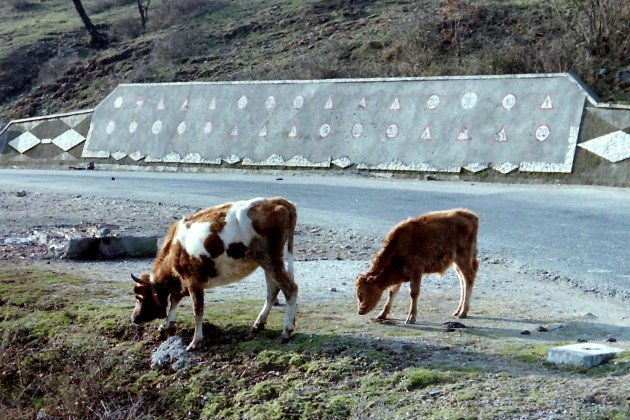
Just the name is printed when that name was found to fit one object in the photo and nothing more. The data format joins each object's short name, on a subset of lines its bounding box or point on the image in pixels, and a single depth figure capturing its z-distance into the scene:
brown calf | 8.66
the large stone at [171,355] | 8.30
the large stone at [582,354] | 6.76
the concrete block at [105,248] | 12.85
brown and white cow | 8.20
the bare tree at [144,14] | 47.47
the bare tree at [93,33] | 45.09
